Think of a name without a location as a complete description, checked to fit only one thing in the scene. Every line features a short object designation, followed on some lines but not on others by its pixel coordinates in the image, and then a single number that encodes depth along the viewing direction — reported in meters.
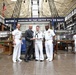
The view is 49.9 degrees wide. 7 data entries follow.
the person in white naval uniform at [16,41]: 3.73
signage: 5.53
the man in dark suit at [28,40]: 3.79
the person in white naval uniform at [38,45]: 3.81
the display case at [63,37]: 6.08
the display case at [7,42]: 5.21
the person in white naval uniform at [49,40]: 3.83
